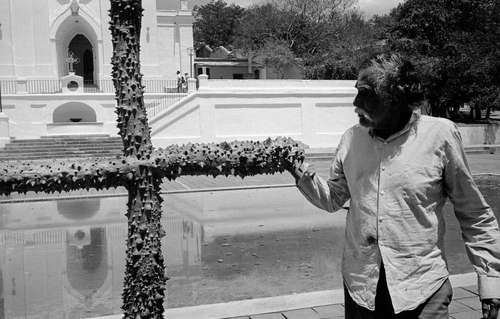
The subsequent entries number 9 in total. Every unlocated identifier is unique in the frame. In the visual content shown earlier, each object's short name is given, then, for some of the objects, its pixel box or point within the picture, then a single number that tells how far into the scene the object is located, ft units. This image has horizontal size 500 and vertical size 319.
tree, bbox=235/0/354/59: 127.13
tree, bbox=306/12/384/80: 114.83
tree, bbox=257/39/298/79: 121.19
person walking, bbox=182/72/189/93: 85.39
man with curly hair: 7.00
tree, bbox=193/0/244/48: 203.31
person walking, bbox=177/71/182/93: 86.43
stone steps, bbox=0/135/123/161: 63.54
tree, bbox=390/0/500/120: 66.39
